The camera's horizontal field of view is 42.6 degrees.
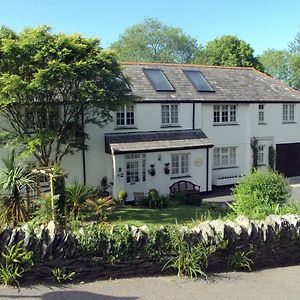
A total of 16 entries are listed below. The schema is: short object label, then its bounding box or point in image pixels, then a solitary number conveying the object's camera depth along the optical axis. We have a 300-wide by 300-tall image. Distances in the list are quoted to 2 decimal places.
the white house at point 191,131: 21.92
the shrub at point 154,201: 19.84
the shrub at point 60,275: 7.24
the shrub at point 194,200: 20.48
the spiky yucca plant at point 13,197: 10.94
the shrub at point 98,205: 14.38
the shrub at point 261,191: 12.49
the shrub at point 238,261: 8.30
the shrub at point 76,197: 13.70
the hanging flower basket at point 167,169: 22.86
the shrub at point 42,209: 11.36
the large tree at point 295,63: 61.84
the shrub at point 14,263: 7.01
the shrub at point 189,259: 7.79
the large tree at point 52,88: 15.80
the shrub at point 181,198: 20.66
